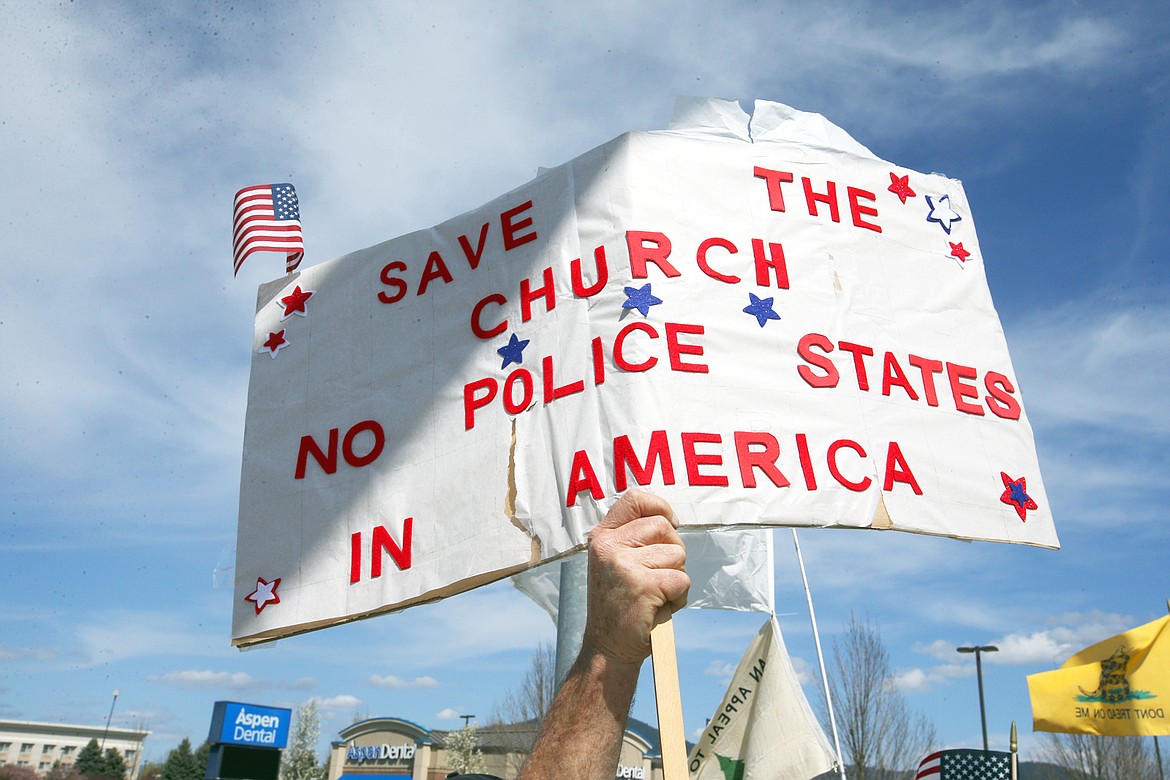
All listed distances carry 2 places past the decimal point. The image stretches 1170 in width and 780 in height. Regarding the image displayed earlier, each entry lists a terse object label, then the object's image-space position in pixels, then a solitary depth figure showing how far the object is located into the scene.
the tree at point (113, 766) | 79.69
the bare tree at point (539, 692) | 31.68
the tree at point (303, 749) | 42.94
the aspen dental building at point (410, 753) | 46.62
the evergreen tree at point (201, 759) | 66.53
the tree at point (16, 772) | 71.09
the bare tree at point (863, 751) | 26.34
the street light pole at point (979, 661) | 32.28
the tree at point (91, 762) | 79.38
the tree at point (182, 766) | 66.06
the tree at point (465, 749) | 43.43
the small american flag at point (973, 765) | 6.55
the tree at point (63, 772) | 80.50
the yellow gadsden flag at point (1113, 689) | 7.13
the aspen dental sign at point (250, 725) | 24.12
